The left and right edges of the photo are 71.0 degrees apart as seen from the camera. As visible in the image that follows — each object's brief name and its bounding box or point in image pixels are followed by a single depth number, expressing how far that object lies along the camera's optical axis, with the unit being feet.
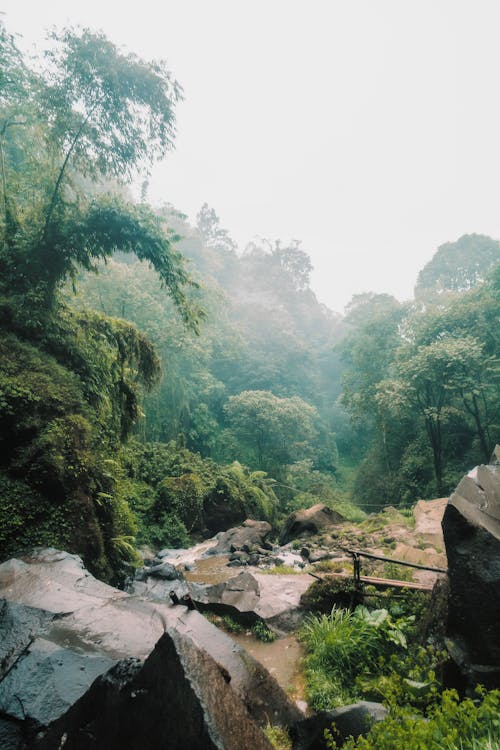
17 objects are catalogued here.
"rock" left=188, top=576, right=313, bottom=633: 16.16
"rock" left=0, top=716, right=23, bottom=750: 6.27
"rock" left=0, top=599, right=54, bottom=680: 8.19
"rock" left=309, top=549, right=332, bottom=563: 25.72
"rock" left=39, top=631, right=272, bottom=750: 5.65
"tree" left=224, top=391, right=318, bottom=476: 66.13
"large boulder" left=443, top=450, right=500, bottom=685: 8.11
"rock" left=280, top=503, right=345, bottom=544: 36.22
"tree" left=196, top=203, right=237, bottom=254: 148.97
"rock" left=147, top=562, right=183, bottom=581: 20.10
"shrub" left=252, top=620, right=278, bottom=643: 15.35
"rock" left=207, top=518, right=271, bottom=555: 31.96
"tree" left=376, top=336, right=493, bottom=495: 40.32
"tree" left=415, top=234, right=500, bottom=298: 89.25
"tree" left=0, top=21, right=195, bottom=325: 22.26
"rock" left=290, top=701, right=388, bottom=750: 7.88
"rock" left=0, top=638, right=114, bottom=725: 6.88
